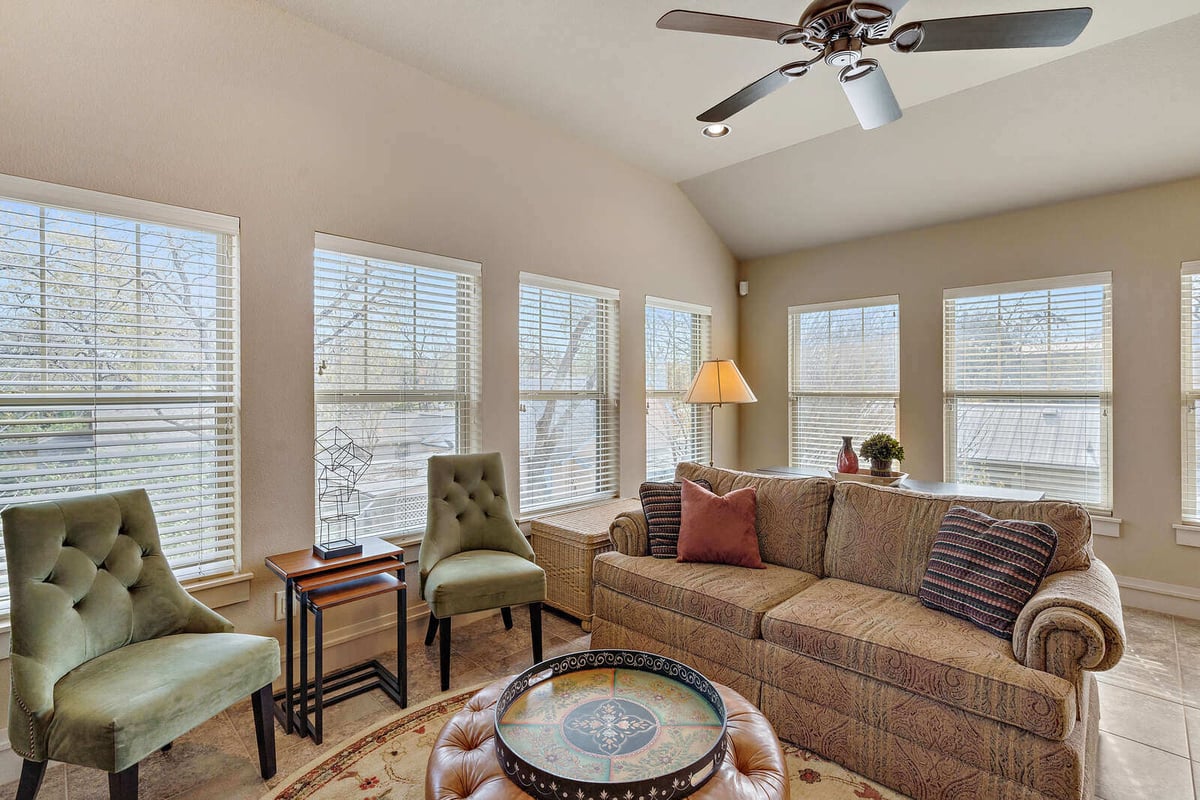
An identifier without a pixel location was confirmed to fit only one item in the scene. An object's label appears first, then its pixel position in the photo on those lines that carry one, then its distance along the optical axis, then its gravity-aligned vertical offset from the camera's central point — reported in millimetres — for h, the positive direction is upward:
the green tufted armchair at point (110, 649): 1608 -836
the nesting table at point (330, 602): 2297 -824
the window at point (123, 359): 2094 +169
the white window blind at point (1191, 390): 3432 +14
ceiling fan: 1808 +1218
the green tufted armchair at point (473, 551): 2633 -816
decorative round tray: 1309 -894
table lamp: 3855 +68
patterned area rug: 1946 -1346
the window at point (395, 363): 2906 +198
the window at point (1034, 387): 3766 +47
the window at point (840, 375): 4660 +176
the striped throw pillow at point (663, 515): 2984 -631
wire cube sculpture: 2867 -421
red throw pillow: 2828 -673
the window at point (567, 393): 3793 +32
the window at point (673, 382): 4684 +122
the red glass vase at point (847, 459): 3955 -442
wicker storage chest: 3330 -934
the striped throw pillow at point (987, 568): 2021 -647
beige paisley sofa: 1729 -888
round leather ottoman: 1327 -912
